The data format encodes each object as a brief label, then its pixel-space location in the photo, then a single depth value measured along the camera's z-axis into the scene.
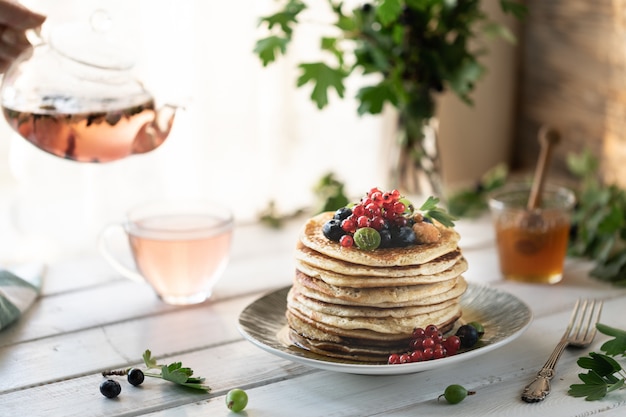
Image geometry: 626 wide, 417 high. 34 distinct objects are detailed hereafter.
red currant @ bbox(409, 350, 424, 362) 0.86
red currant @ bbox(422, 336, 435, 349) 0.86
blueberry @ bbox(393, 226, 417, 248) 0.89
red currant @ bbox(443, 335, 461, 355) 0.88
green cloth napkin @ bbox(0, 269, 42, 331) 1.01
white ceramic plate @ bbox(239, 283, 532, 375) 0.85
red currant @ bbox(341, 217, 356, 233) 0.89
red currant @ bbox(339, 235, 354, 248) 0.88
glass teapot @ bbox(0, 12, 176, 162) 0.96
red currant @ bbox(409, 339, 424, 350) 0.87
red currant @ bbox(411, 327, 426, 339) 0.87
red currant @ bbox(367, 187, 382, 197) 0.90
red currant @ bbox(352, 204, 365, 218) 0.90
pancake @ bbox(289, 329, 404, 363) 0.88
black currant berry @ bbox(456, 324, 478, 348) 0.89
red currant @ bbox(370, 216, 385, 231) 0.89
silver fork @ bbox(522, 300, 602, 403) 0.86
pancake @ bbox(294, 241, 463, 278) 0.87
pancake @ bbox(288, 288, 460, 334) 0.87
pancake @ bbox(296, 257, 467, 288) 0.87
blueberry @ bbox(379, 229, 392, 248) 0.89
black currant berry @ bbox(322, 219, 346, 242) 0.90
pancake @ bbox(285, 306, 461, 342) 0.88
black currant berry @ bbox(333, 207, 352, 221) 0.91
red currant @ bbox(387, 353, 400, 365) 0.86
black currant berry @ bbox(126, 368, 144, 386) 0.89
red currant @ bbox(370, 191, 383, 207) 0.90
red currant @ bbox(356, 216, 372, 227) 0.89
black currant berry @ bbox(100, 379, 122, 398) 0.88
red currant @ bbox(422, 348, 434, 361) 0.86
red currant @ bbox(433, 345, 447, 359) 0.86
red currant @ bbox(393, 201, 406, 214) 0.90
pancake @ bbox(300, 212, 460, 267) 0.87
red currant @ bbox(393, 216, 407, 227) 0.90
